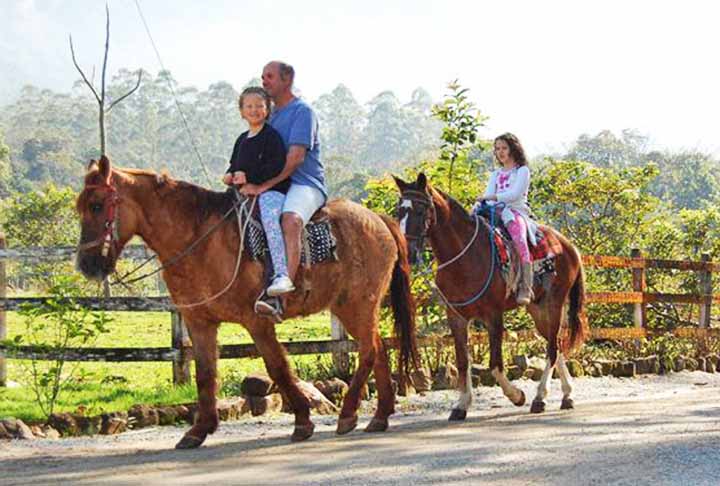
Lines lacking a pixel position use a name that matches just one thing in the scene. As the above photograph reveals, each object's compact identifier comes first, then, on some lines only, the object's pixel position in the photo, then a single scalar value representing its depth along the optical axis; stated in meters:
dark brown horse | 16.51
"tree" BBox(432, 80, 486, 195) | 22.22
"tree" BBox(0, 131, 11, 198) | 137.81
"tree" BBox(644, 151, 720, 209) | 126.50
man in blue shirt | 13.40
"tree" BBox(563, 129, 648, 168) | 161.01
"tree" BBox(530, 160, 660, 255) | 31.00
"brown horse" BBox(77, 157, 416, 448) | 12.70
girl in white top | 17.82
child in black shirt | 13.38
